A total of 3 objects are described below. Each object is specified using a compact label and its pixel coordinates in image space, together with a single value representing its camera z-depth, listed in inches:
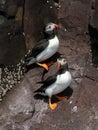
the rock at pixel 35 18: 515.1
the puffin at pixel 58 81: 436.6
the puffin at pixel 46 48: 478.9
